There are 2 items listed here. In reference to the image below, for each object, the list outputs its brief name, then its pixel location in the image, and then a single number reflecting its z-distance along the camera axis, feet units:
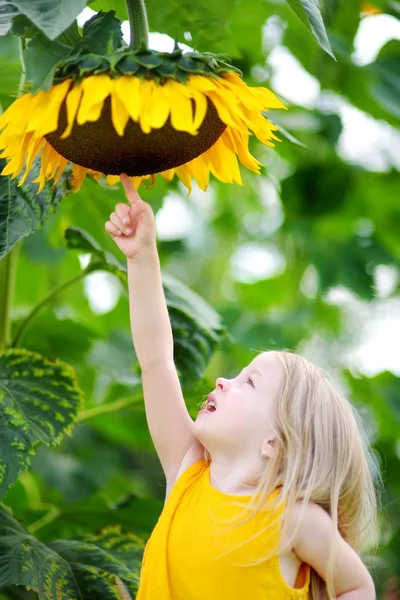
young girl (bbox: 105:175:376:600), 10.20
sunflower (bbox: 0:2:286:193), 9.51
